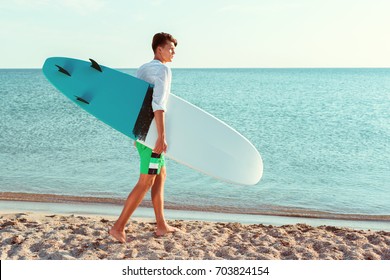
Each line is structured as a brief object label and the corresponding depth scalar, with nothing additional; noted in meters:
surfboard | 3.97
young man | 3.64
